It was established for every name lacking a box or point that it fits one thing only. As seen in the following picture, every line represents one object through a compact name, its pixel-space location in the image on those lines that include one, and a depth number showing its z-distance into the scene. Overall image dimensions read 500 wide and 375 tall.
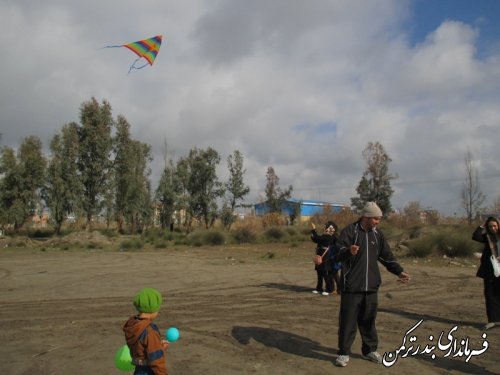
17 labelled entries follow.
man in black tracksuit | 5.45
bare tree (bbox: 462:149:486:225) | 31.86
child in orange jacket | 3.66
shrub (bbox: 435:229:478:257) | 18.61
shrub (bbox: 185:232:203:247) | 32.03
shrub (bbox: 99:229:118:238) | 39.25
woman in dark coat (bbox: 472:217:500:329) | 7.18
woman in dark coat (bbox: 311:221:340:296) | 10.26
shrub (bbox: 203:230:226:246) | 32.31
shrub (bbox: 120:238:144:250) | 30.45
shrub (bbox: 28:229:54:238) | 43.77
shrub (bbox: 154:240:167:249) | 30.86
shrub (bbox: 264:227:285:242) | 33.54
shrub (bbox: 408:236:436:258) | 19.03
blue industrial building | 48.91
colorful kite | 11.86
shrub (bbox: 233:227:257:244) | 33.58
